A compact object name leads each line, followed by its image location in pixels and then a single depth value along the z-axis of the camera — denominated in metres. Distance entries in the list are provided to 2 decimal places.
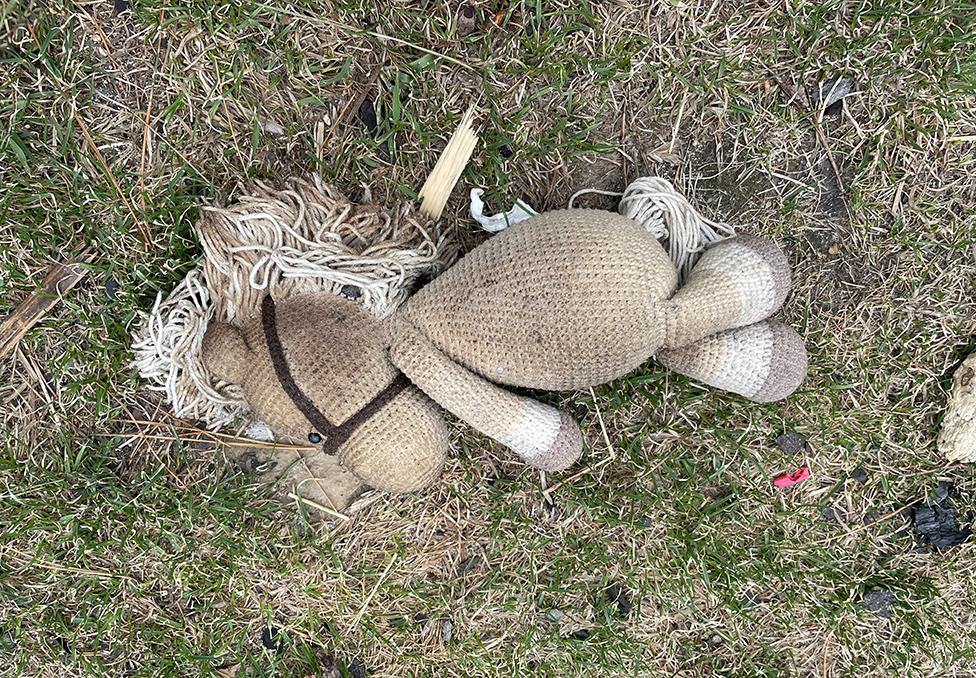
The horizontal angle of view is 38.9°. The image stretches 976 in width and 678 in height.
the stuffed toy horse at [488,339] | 0.76
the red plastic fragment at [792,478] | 0.89
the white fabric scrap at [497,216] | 0.84
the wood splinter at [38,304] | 0.85
